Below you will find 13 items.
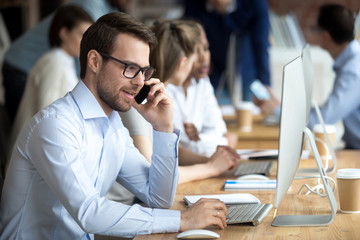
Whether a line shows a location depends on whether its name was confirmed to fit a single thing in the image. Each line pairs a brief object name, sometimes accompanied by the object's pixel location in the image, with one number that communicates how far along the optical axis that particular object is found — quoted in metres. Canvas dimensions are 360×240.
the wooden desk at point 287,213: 3.01
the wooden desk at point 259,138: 4.52
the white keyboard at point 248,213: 3.08
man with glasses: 3.03
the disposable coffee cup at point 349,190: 3.17
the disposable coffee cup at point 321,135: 4.01
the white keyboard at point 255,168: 3.72
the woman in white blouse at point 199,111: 4.14
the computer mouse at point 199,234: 2.96
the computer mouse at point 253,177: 3.62
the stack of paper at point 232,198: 3.30
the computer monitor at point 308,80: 3.32
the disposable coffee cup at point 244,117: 4.78
